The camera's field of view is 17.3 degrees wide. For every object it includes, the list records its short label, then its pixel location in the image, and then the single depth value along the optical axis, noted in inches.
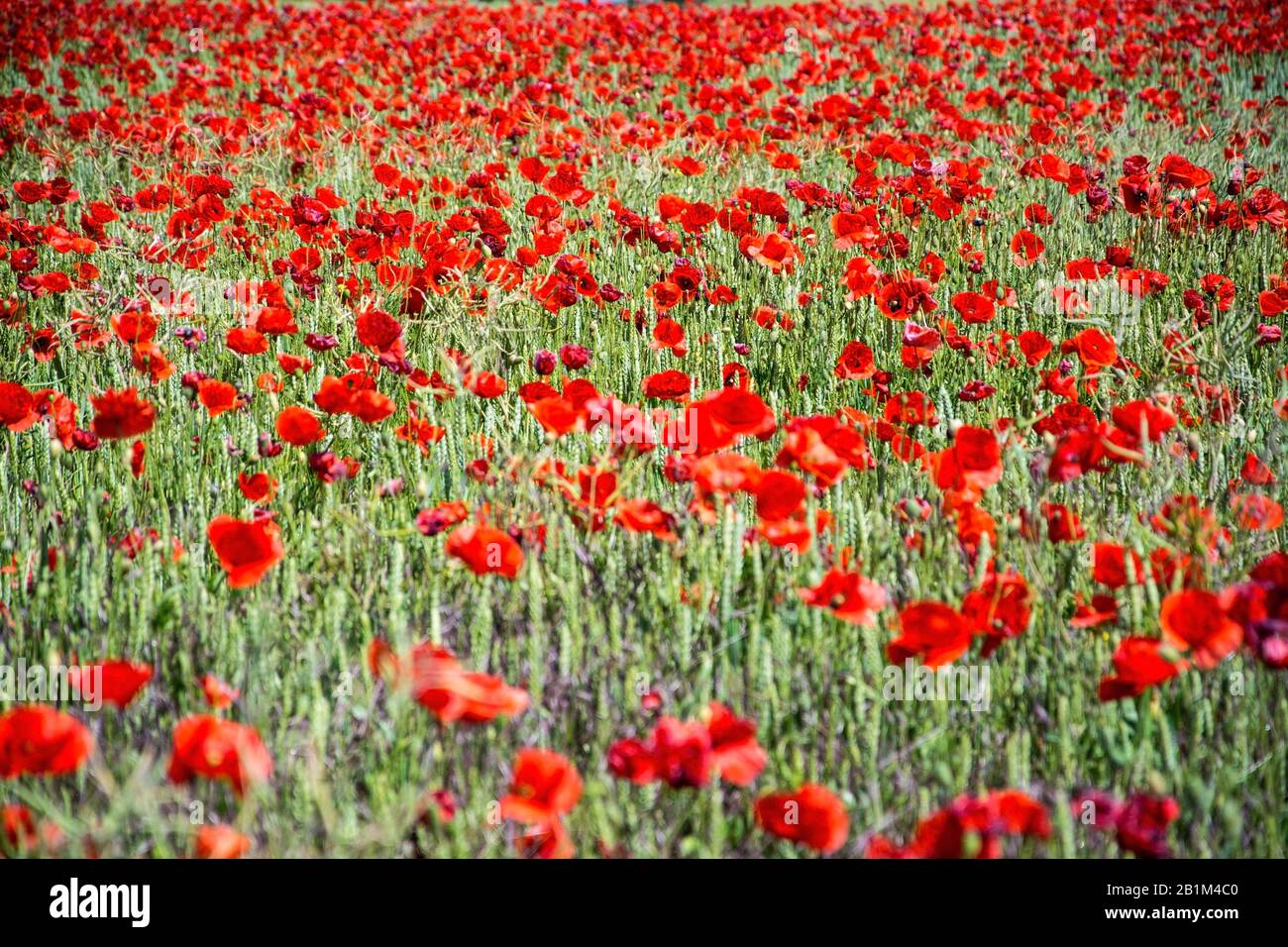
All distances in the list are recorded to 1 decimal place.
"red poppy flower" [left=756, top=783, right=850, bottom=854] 147.6
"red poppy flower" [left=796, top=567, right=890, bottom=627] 158.5
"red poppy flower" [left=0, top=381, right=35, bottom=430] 176.8
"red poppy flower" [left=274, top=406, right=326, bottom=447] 173.5
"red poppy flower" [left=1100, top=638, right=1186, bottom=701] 152.0
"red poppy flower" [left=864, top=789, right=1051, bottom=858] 145.2
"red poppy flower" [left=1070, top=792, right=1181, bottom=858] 146.9
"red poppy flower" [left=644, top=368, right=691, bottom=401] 185.6
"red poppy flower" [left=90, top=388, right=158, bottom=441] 169.6
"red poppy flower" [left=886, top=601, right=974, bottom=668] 154.7
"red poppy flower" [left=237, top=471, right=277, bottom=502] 176.7
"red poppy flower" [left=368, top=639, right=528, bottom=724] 147.2
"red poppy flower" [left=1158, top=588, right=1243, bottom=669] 151.7
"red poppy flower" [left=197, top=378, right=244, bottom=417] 183.8
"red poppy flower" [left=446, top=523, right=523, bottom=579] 159.6
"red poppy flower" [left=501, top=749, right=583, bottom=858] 146.5
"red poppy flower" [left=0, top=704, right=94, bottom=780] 145.9
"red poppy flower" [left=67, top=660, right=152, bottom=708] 152.2
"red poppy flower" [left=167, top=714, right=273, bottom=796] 146.3
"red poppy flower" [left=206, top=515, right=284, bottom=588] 158.9
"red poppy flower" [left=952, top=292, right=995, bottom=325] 242.0
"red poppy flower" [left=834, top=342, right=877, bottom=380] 207.2
